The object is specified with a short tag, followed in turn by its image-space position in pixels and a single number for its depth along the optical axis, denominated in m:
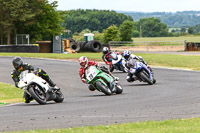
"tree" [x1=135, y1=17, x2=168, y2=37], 176.12
